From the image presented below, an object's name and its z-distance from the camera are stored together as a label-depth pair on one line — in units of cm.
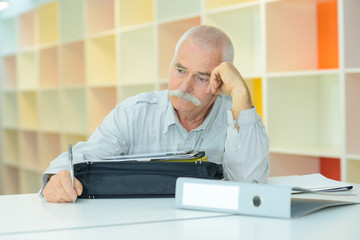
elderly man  153
